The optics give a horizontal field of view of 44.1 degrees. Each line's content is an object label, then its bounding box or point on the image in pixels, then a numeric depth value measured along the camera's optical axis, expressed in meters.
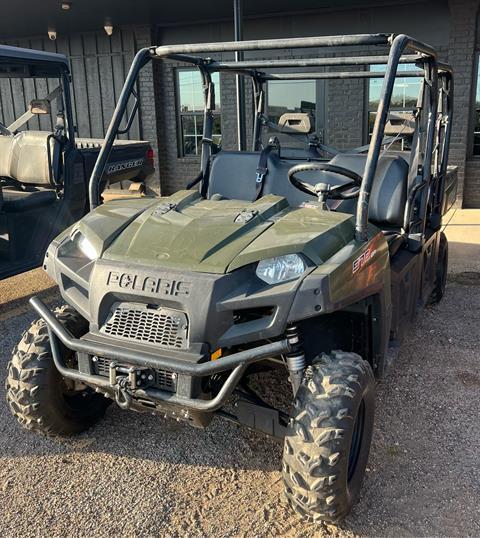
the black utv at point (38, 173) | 4.68
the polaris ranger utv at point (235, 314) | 2.15
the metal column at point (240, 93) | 4.73
